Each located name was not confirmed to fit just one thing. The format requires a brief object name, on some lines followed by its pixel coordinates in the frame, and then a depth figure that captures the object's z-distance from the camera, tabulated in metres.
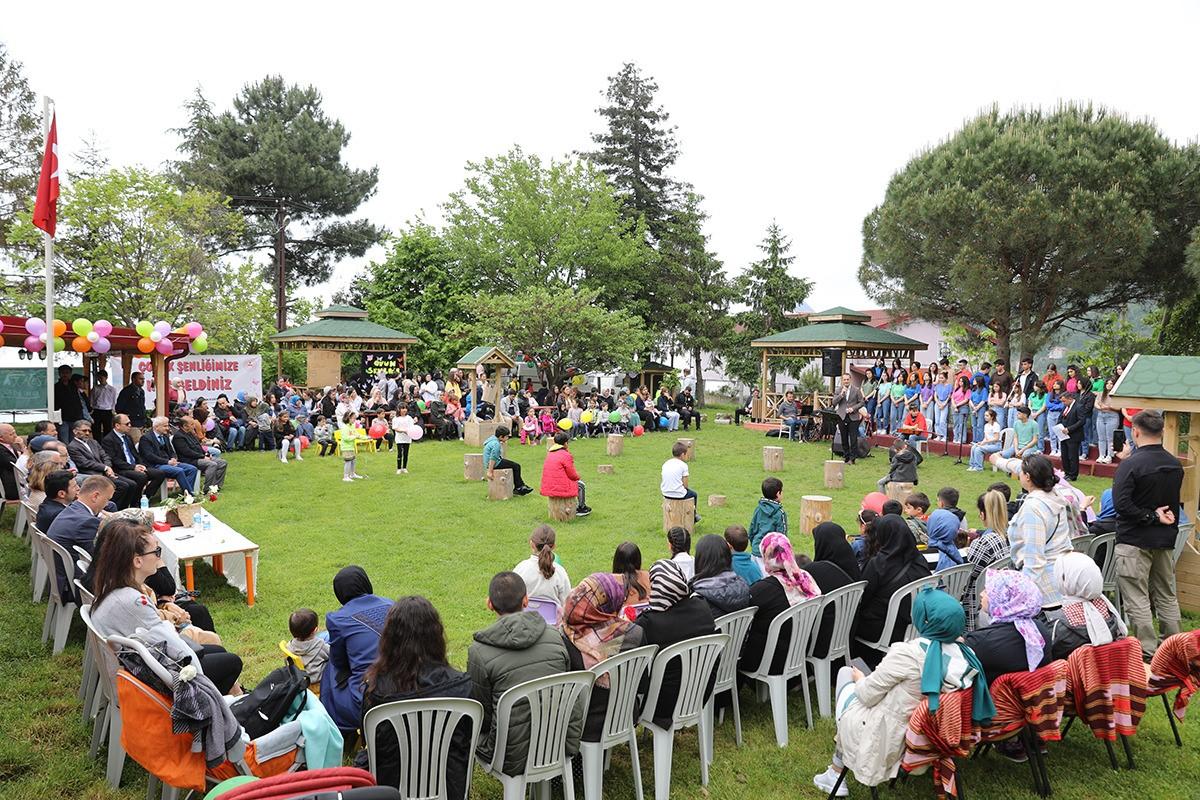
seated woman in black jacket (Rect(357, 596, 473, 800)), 3.30
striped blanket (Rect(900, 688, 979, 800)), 3.53
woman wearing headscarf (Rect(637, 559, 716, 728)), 4.15
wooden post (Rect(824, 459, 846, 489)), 13.13
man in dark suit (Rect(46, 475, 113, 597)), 5.55
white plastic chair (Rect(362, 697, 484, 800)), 3.16
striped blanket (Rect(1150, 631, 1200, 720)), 4.05
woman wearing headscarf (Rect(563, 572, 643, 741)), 4.12
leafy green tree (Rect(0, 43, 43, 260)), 24.20
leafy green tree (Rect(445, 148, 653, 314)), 31.42
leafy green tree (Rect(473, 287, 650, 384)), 23.52
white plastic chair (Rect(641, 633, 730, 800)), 3.89
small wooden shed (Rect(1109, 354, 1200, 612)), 6.64
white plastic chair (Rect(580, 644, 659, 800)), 3.70
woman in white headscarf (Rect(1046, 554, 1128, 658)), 4.15
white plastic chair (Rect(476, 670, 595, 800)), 3.37
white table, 6.48
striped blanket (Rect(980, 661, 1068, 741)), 3.85
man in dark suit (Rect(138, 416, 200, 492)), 10.73
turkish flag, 9.08
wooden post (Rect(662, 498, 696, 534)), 9.56
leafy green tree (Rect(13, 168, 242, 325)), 20.55
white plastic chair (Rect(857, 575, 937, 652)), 4.89
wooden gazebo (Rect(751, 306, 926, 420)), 21.62
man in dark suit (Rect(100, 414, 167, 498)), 10.07
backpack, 3.65
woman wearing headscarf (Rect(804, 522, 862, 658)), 5.05
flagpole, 8.70
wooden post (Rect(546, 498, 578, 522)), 10.41
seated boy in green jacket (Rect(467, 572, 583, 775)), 3.53
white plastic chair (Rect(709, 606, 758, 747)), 4.34
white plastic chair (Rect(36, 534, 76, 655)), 5.32
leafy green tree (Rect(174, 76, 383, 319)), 34.47
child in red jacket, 10.17
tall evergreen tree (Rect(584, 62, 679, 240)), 35.56
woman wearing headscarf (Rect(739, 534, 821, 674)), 4.66
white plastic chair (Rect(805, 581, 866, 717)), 4.77
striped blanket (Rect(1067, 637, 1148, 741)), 4.07
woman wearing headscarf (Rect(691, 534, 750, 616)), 4.57
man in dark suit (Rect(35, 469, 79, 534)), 6.12
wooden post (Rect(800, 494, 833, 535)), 9.66
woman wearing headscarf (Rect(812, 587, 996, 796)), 3.51
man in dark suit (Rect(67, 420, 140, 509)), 9.35
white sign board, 19.72
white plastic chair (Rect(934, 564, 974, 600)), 5.20
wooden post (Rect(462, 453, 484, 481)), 13.54
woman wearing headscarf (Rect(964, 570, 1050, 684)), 3.95
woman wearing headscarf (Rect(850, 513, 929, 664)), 5.07
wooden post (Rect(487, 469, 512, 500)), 11.86
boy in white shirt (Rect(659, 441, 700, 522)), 9.46
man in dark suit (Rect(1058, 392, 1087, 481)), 13.07
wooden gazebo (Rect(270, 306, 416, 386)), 23.88
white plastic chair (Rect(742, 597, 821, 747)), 4.50
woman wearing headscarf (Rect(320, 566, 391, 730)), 3.88
